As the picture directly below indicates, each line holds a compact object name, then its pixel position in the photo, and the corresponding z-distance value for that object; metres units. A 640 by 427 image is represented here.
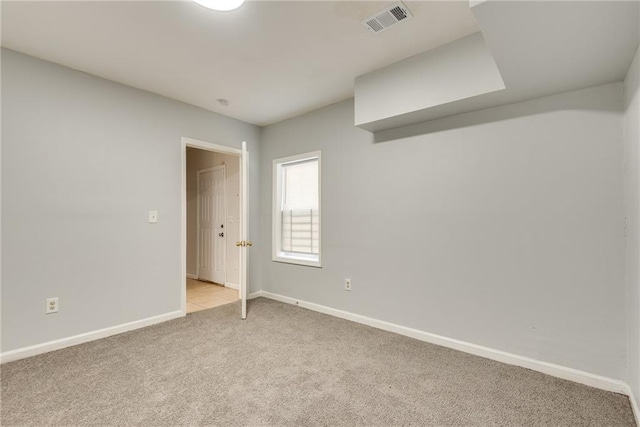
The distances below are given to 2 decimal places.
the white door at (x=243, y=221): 3.42
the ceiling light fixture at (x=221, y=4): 1.82
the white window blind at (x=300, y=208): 3.90
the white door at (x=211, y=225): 5.21
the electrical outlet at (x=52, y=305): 2.56
